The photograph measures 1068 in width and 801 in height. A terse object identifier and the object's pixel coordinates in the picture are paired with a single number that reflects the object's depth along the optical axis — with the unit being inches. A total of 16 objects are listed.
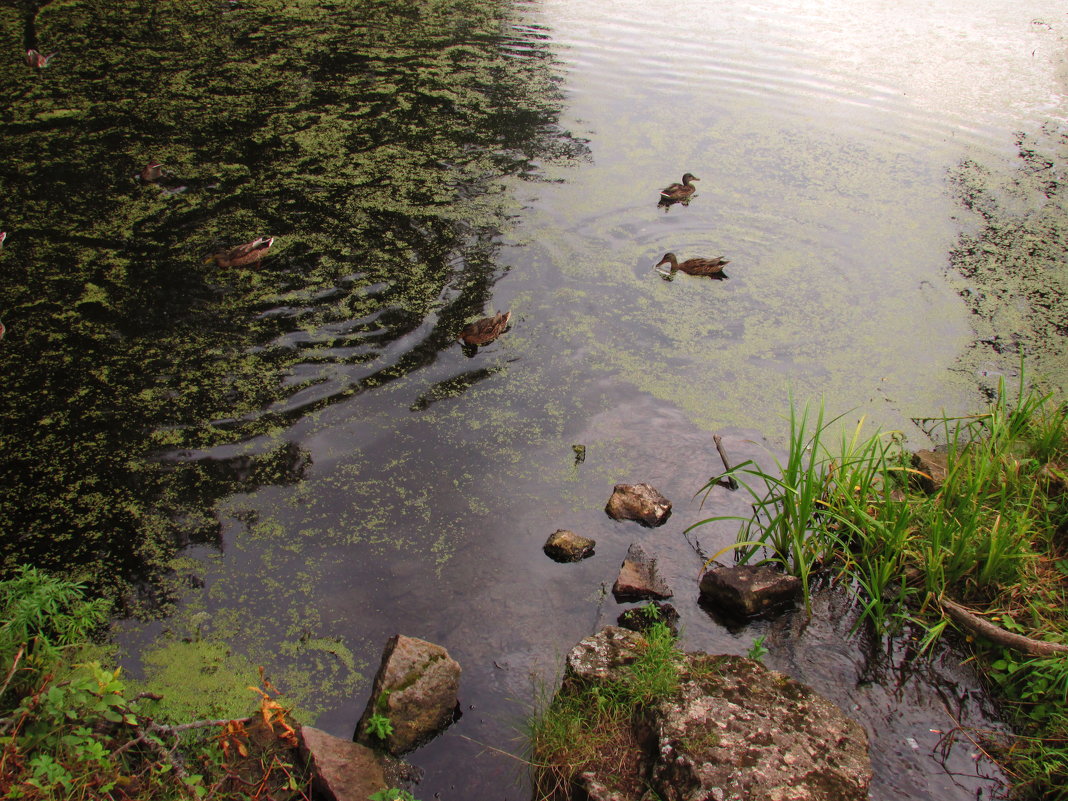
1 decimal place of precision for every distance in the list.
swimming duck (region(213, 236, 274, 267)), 172.2
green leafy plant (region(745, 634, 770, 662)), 100.3
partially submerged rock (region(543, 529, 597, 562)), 117.5
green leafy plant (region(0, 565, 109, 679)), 85.0
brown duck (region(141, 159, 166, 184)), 199.9
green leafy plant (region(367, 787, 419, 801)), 79.0
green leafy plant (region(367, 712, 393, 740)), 86.9
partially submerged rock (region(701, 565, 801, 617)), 108.8
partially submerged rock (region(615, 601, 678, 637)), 105.1
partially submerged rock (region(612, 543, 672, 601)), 111.1
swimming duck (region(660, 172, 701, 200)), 221.5
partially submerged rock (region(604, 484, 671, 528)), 124.9
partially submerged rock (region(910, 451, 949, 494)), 124.2
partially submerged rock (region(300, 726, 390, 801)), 80.8
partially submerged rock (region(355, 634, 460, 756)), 89.0
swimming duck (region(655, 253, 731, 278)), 192.1
